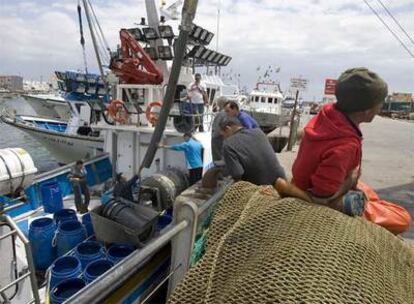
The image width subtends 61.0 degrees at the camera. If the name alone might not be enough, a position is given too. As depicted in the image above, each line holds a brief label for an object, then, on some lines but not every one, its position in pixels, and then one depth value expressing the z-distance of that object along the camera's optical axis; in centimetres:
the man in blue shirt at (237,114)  457
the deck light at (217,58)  1071
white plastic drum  373
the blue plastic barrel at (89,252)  409
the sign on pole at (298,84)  1481
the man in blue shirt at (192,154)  687
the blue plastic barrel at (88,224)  528
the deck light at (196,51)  938
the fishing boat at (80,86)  1691
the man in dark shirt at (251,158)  318
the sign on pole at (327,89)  2174
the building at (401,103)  6471
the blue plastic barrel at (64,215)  556
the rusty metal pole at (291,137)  1392
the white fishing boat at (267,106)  2744
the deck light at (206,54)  983
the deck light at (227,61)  1136
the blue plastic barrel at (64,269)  375
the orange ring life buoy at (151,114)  829
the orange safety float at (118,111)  869
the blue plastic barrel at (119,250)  410
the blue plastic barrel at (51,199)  700
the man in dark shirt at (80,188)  716
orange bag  262
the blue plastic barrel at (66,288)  363
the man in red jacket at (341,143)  213
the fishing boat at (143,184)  252
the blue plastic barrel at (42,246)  495
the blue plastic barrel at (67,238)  491
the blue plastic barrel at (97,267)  383
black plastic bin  404
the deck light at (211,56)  1024
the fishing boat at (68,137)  1358
